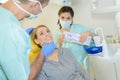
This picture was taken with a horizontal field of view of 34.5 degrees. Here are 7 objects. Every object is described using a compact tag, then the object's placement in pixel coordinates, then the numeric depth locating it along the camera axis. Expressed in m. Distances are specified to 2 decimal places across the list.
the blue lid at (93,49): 2.03
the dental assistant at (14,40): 0.96
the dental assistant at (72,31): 2.11
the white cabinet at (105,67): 1.89
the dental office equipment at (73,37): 2.10
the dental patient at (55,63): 1.67
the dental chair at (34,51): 1.85
